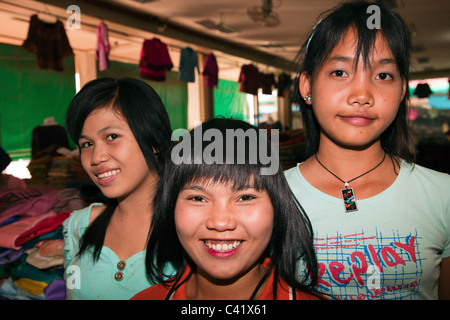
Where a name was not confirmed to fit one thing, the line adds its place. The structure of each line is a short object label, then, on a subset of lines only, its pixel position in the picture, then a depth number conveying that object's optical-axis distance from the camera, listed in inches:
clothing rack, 146.4
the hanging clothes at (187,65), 229.8
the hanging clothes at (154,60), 184.5
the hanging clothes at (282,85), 162.6
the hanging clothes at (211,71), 250.8
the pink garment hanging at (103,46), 165.2
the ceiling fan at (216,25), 225.3
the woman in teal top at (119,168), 44.7
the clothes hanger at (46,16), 146.5
